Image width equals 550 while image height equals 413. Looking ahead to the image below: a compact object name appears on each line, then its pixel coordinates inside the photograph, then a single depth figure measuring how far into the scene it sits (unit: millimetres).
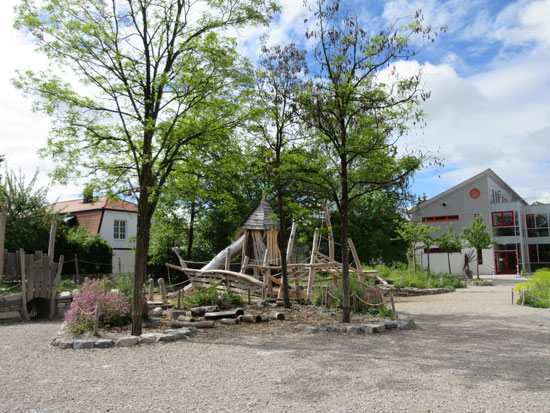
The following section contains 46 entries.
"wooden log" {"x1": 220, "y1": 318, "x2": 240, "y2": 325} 11000
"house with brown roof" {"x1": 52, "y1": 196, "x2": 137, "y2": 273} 32438
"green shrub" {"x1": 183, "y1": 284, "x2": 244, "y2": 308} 13234
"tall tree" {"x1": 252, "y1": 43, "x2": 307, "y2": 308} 12336
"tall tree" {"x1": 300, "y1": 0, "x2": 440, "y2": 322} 9875
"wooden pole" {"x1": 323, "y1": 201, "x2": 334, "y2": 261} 14160
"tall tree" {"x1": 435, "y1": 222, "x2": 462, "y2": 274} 28781
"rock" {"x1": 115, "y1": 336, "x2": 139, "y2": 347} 8141
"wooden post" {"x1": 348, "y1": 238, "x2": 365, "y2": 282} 14961
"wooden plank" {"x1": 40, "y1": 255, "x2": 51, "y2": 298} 12961
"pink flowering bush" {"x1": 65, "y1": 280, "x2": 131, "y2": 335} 9055
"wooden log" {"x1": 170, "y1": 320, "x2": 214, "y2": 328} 10305
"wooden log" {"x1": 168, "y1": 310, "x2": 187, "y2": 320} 11055
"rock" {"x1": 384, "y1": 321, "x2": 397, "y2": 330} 9821
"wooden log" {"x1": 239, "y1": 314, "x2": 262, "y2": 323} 11211
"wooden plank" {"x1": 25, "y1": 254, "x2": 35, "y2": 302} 12602
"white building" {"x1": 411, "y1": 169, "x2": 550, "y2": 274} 39719
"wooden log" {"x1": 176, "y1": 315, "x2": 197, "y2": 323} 10701
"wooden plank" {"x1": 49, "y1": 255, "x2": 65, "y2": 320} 13156
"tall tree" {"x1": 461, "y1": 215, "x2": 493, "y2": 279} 29672
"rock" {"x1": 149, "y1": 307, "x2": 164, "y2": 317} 12036
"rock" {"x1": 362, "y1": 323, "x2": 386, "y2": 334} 9359
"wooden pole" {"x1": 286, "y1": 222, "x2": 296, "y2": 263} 16031
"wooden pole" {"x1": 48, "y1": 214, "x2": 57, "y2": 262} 13866
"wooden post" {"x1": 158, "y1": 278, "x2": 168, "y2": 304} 15023
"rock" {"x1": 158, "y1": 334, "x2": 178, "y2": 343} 8606
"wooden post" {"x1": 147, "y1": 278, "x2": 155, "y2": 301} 14986
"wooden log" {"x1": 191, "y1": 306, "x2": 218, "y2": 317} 11781
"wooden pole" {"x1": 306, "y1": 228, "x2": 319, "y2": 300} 14758
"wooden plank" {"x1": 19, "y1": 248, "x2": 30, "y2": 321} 12352
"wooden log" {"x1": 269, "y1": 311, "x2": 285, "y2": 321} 11688
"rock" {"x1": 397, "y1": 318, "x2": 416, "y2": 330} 9938
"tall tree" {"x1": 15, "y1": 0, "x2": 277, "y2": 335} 9617
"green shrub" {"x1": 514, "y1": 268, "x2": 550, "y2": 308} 14156
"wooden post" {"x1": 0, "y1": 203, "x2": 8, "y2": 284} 12875
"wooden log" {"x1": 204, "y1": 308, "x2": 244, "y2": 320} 11406
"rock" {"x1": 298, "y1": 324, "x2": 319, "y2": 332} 9883
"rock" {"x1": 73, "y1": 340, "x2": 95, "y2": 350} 7914
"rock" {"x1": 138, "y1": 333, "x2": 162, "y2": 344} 8459
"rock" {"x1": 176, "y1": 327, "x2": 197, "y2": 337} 9279
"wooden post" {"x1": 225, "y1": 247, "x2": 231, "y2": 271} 16859
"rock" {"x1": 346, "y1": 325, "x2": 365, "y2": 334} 9383
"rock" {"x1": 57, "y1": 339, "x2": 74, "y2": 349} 8031
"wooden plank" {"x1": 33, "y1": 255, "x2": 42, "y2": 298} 12805
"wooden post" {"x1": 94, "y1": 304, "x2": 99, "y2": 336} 8570
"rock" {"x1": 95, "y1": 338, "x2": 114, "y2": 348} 7993
